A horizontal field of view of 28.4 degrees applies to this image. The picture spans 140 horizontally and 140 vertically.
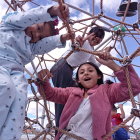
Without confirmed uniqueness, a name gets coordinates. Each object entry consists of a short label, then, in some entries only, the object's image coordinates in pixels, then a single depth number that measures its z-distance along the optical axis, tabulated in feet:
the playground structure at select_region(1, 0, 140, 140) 3.09
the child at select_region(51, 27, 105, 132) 4.03
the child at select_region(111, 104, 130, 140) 5.21
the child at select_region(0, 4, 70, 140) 2.43
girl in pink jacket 3.05
